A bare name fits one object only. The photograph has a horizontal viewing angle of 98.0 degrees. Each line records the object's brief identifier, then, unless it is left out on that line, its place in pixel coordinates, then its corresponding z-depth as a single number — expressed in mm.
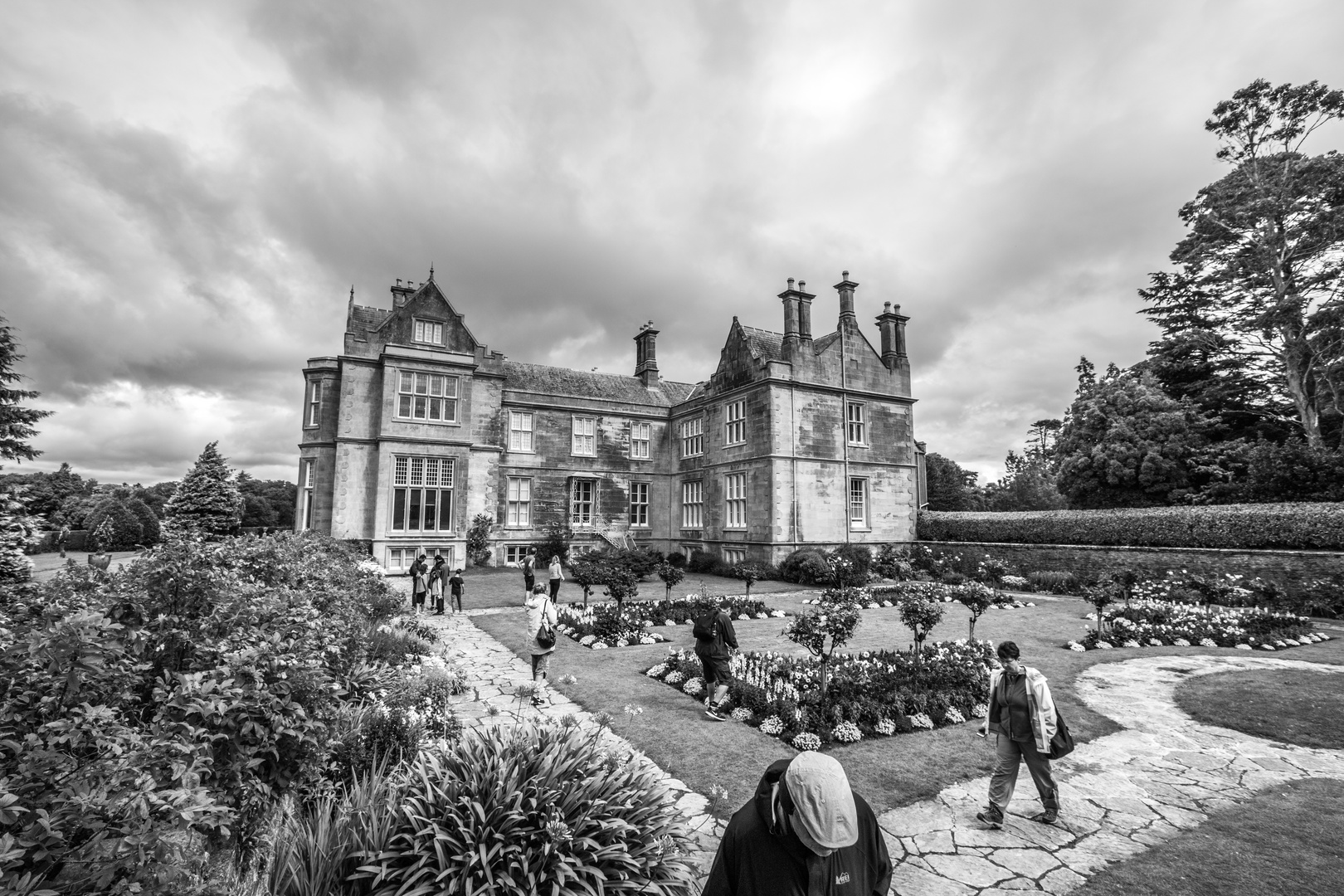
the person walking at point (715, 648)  9320
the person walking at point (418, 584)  17172
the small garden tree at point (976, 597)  13141
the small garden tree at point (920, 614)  10891
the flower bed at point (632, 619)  13750
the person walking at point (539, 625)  9672
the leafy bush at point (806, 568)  24500
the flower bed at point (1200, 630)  13953
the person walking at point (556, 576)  16747
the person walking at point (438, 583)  17359
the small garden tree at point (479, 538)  28453
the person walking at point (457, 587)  17547
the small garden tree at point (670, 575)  17625
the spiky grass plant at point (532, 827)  3873
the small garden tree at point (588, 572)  18453
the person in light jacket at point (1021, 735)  5664
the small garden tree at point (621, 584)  15094
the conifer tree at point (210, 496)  41625
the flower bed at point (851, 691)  8062
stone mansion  26542
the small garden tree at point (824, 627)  9141
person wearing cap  2549
